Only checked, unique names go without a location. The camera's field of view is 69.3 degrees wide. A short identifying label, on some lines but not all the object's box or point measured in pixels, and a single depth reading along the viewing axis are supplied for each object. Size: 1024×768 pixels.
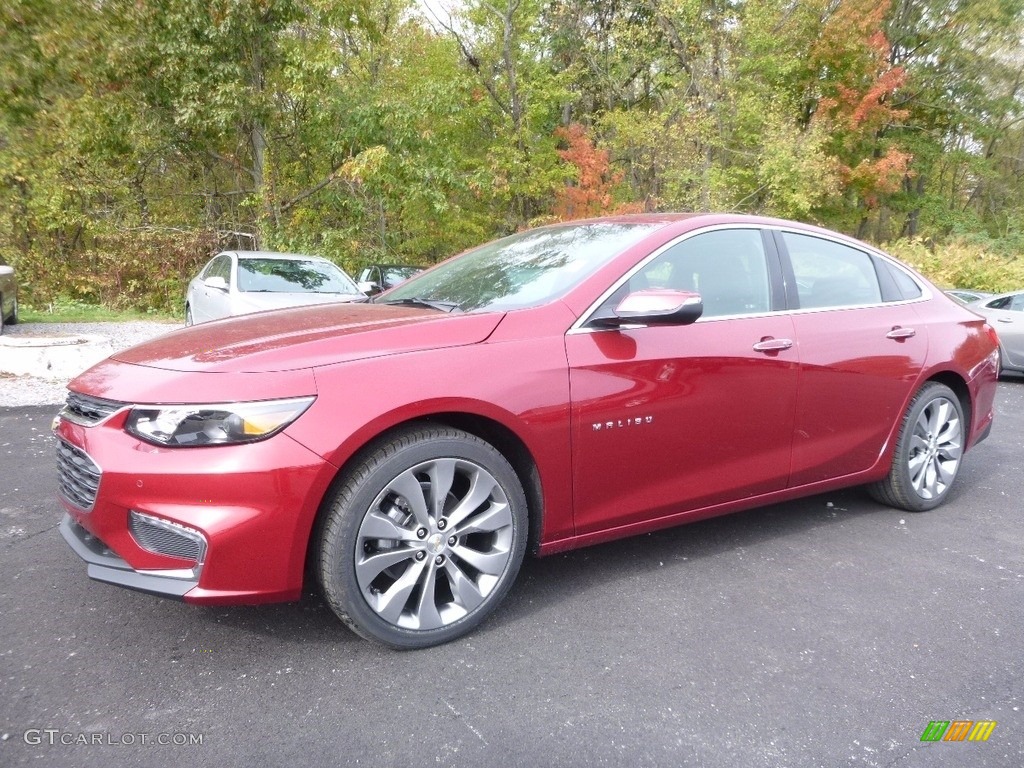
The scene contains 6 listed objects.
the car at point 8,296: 10.65
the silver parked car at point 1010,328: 10.33
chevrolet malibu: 2.28
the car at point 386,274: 13.98
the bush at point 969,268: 17.95
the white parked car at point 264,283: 8.71
